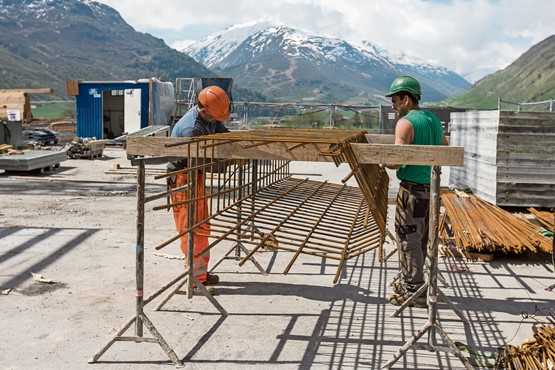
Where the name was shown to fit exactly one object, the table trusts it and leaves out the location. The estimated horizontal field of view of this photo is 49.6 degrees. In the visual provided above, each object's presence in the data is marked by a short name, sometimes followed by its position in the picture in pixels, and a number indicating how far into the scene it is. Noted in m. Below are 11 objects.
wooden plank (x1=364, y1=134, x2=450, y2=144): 7.37
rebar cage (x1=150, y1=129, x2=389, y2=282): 4.50
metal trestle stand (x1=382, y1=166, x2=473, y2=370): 4.63
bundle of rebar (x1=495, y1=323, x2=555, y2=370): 4.11
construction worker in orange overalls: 6.13
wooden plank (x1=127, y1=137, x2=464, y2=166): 4.38
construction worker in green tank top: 5.80
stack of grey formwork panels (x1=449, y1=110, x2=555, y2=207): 10.70
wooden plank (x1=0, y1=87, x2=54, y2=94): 20.34
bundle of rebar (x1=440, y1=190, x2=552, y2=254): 7.64
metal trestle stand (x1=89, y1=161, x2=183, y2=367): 4.59
